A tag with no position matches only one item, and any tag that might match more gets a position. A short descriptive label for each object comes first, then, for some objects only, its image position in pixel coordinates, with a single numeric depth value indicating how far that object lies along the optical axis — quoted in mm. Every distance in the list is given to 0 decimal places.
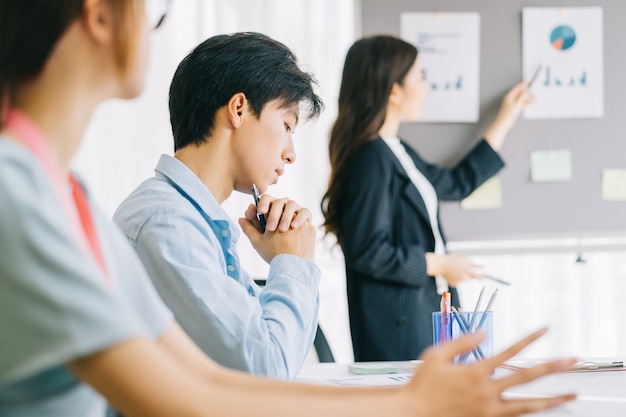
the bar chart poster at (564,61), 3729
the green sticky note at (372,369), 2743
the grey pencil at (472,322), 2674
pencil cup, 2672
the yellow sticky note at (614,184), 3705
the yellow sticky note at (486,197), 3713
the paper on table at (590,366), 2715
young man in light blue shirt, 2282
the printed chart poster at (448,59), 3727
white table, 2240
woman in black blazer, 3408
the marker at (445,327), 2679
